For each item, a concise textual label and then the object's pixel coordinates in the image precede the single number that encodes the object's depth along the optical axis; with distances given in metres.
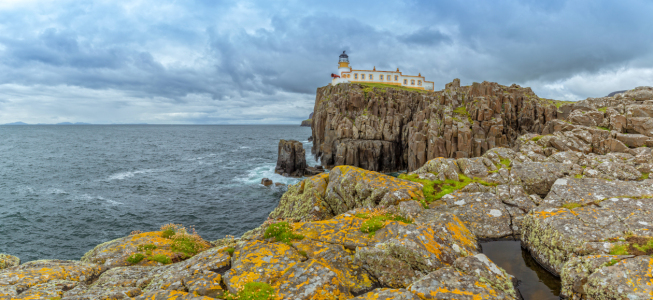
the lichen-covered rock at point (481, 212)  11.35
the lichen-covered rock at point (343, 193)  13.62
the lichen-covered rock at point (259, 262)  6.93
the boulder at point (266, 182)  53.06
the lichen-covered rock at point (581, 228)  8.40
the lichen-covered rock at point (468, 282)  5.95
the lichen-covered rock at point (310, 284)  6.36
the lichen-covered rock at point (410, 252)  7.44
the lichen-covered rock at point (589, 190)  11.56
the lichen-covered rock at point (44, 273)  7.24
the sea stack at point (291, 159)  61.12
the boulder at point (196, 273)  6.84
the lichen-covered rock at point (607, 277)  6.03
